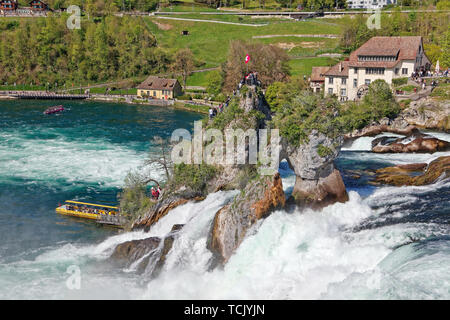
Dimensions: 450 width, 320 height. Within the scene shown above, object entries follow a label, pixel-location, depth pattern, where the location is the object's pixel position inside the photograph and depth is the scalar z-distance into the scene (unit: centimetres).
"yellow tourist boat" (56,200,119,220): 5603
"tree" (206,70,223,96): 13650
